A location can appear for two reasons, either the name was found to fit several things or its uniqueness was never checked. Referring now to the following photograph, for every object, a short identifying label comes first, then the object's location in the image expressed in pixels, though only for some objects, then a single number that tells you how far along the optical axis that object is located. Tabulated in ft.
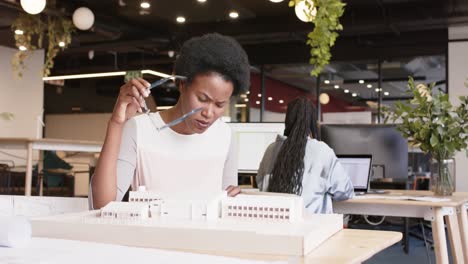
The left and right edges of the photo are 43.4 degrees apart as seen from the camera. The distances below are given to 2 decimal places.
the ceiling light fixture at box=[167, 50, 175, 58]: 35.85
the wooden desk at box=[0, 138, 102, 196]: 19.66
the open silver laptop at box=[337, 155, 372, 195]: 12.72
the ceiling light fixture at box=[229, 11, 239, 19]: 30.77
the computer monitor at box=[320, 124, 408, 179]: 13.46
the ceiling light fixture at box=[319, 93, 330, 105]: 36.19
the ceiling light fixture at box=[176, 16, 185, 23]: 32.65
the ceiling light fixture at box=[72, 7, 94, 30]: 25.20
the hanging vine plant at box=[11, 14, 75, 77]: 27.30
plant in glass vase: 12.45
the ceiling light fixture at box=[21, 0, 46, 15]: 20.97
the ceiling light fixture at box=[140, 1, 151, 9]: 29.12
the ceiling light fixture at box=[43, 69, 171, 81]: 39.93
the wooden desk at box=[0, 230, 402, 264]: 2.69
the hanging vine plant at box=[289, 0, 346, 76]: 13.85
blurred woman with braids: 10.75
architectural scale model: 3.10
